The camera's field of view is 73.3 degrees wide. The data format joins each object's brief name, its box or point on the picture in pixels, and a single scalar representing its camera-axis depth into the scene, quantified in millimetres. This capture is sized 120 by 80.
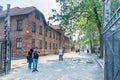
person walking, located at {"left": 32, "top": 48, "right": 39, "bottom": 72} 5522
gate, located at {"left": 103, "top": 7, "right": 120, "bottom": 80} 2155
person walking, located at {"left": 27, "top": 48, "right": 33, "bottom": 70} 5950
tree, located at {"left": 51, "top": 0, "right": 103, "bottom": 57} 10866
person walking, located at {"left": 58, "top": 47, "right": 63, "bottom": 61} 9426
